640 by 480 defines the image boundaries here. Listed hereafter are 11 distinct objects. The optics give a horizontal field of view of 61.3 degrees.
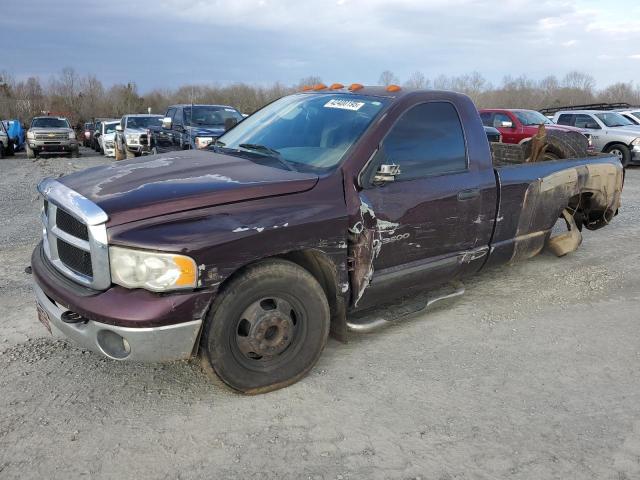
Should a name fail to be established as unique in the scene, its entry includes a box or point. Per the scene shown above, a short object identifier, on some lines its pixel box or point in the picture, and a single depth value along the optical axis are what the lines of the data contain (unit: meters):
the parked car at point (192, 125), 11.62
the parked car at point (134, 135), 16.75
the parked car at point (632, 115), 17.02
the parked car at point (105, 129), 23.77
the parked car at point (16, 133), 25.92
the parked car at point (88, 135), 31.81
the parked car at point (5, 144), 22.84
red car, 14.78
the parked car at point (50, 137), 21.94
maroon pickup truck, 2.78
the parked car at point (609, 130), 15.69
